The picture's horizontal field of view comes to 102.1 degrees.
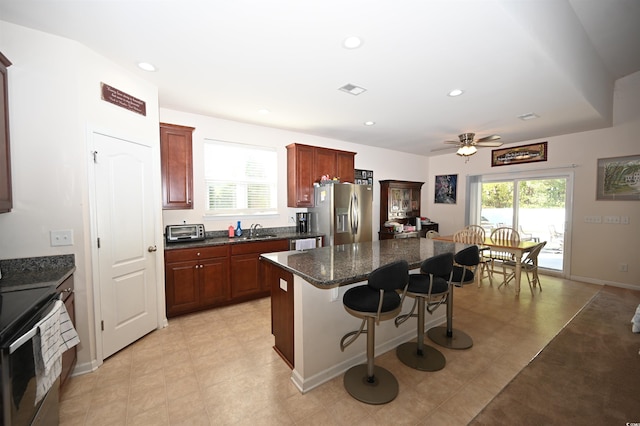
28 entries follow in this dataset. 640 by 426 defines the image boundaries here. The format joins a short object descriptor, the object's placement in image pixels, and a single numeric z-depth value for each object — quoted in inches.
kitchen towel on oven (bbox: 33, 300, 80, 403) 50.2
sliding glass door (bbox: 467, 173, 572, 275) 198.7
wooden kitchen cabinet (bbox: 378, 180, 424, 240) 236.8
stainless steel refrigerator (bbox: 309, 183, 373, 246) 170.7
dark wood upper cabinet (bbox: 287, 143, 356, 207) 176.6
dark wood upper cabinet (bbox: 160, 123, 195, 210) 130.5
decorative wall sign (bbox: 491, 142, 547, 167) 202.8
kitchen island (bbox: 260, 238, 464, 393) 77.1
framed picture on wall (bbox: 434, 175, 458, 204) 256.7
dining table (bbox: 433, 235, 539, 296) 157.2
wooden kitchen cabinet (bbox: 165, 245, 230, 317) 124.3
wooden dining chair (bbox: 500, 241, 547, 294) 159.3
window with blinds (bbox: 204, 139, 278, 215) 159.3
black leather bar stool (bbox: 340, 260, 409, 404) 68.7
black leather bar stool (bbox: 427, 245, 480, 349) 98.3
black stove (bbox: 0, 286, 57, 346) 45.2
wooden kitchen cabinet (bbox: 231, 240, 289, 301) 141.6
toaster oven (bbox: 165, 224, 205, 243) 135.9
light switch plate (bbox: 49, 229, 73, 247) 82.2
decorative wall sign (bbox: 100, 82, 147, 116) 93.0
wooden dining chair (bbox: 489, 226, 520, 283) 169.5
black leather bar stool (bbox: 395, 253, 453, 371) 83.9
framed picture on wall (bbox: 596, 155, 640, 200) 165.0
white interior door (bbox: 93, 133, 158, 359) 92.8
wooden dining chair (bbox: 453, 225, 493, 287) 176.6
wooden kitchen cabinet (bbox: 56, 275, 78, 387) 74.9
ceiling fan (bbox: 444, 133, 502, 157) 164.7
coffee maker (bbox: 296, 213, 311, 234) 185.6
